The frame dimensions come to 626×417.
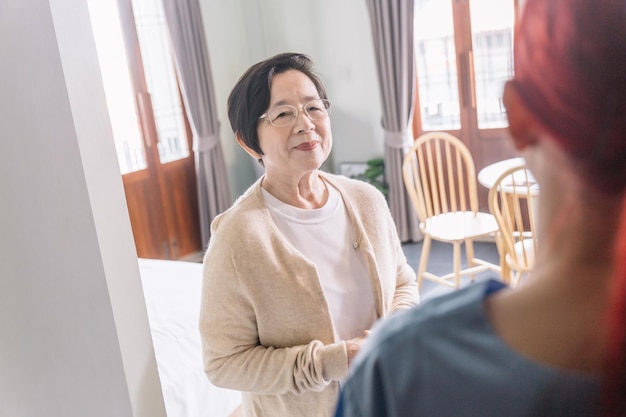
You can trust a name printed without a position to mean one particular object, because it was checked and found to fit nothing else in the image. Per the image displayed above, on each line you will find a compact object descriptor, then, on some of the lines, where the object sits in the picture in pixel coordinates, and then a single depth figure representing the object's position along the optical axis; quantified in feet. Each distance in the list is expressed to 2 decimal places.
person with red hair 1.07
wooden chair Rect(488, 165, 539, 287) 8.29
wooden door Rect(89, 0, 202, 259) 13.08
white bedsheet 5.71
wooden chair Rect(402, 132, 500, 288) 10.05
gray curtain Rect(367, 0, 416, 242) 13.89
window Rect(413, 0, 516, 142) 13.21
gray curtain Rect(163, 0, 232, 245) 14.14
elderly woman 3.41
